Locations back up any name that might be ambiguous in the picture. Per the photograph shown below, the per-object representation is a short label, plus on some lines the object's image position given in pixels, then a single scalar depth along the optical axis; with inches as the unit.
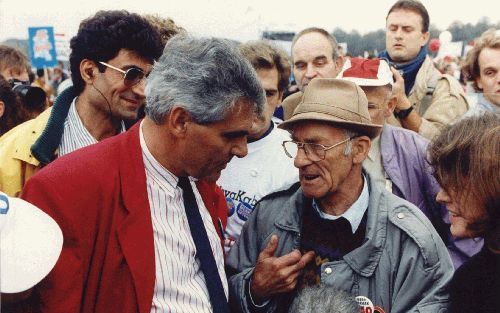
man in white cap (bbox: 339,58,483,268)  122.3
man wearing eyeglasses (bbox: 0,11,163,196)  111.3
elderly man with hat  88.1
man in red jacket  75.0
